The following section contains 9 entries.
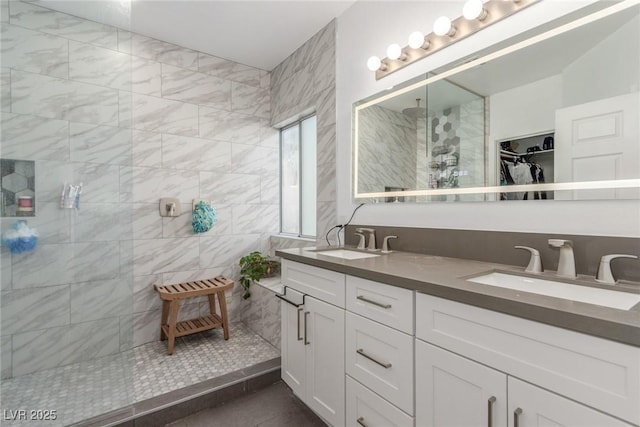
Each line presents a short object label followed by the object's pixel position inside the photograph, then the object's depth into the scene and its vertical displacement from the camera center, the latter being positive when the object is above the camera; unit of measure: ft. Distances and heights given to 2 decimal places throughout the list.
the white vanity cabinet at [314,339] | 4.61 -2.21
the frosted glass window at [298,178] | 9.70 +1.13
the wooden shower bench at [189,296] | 7.59 -2.65
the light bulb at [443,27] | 4.90 +3.03
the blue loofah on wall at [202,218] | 8.77 -0.20
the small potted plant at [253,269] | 9.37 -1.82
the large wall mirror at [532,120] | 3.43 +1.30
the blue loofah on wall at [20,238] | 4.87 -0.44
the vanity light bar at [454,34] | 4.31 +2.92
